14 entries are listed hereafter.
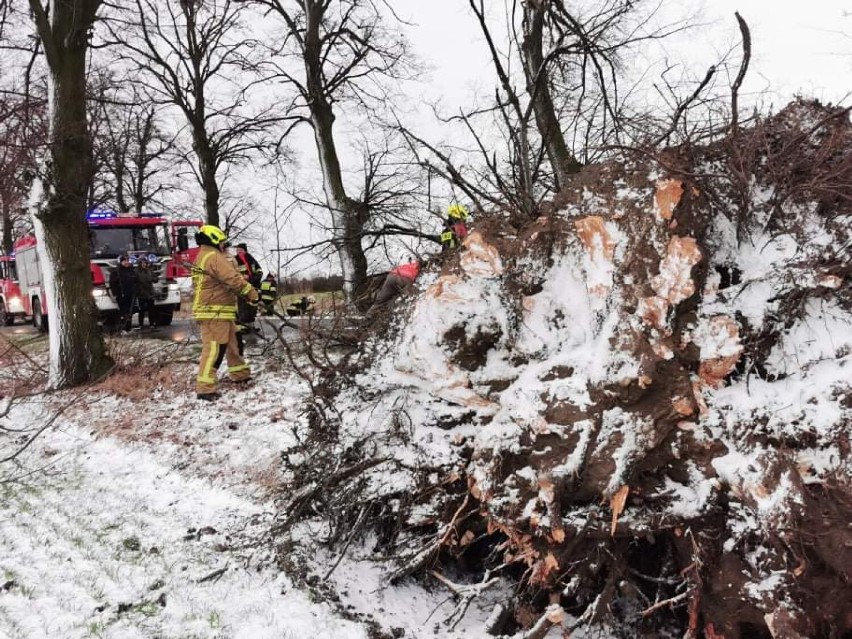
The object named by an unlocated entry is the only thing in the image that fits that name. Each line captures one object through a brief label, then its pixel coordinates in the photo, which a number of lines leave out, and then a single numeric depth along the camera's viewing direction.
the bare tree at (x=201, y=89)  15.80
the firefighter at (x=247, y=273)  8.31
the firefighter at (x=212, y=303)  6.43
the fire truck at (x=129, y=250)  13.05
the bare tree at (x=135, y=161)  20.56
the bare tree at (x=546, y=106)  4.56
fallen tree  2.65
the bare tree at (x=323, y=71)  11.05
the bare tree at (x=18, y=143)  7.79
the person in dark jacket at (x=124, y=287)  12.31
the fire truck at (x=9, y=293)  17.56
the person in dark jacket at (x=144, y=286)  12.77
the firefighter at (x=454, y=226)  4.03
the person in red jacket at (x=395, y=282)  4.54
